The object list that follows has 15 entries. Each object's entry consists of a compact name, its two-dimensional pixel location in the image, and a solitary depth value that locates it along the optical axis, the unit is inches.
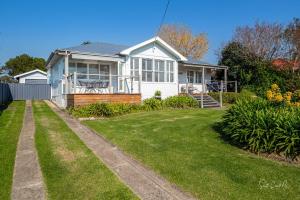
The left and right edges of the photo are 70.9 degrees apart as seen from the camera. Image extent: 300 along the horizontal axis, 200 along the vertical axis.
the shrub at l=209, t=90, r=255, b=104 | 644.9
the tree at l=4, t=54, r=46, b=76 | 1716.8
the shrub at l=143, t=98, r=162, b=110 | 497.3
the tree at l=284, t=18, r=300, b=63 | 851.8
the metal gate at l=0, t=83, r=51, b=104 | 873.2
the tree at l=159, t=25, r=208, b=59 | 1290.7
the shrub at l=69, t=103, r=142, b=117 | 411.3
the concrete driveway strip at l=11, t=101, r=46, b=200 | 138.7
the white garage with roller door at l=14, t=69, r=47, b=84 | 977.7
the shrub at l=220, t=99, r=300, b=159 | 196.6
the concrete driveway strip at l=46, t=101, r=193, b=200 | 140.2
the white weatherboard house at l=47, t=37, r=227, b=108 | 492.1
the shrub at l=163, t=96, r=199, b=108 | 539.7
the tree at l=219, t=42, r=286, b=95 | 752.8
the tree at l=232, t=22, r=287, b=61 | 876.3
